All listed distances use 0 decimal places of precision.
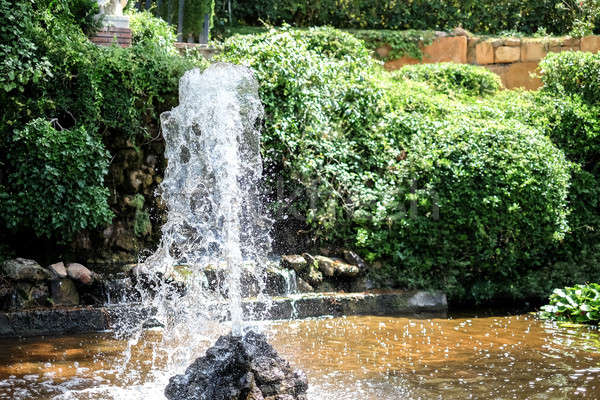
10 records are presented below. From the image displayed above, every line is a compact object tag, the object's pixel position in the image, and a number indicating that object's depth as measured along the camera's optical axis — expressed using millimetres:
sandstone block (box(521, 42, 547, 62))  12016
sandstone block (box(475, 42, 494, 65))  12219
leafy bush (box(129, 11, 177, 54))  9312
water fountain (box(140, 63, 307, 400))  4156
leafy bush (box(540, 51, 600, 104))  10266
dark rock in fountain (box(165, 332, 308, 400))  4047
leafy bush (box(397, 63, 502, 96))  10992
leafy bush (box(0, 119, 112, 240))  7145
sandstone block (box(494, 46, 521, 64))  12180
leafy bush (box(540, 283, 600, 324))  7055
